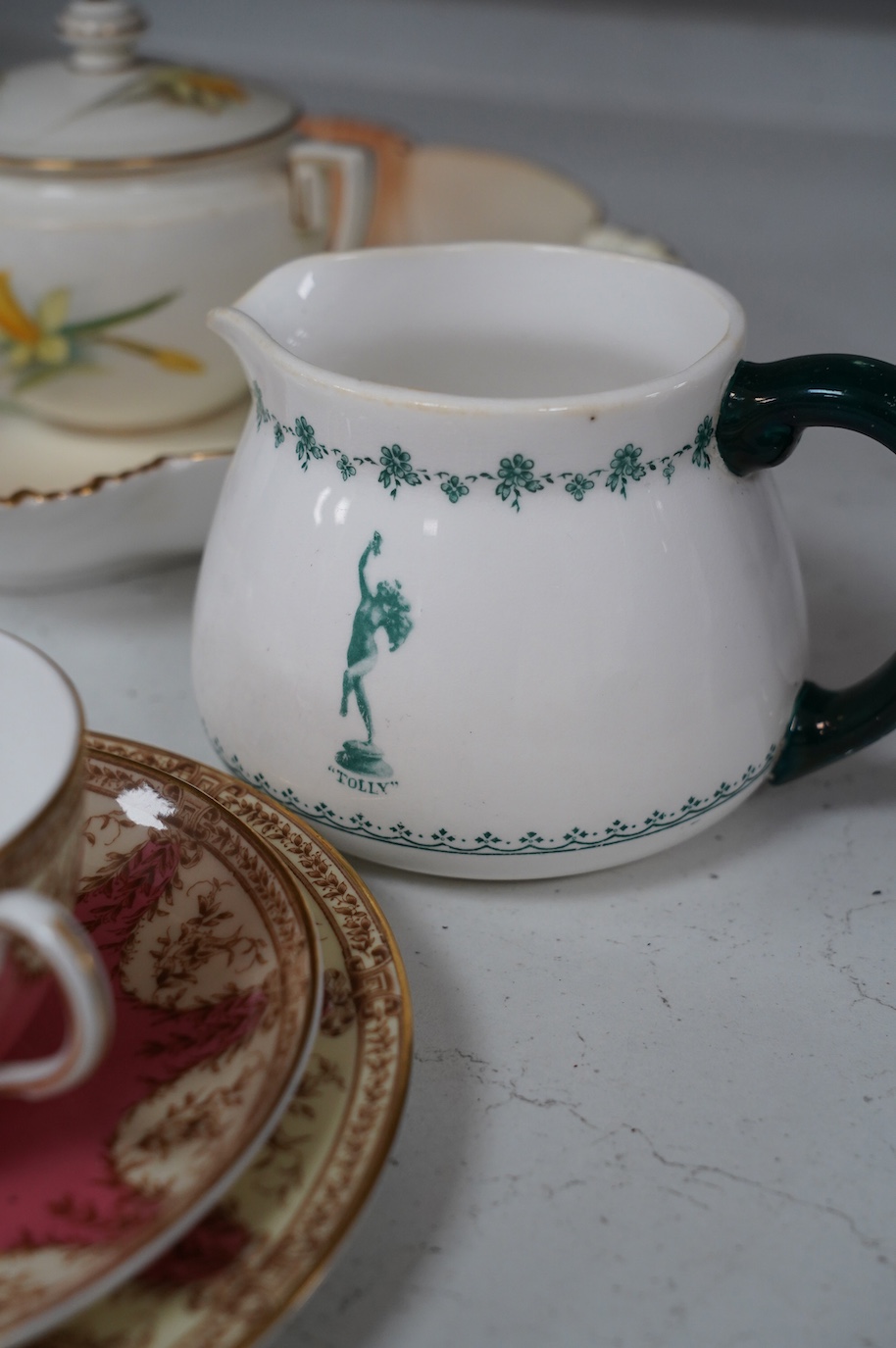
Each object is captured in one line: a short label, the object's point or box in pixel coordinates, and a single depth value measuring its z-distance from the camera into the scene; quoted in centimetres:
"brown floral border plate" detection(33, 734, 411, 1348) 28
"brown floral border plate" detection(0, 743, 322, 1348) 29
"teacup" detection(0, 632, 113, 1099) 27
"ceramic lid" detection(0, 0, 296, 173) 62
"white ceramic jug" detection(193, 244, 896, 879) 39
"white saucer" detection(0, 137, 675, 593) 58
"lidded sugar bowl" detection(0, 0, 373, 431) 62
